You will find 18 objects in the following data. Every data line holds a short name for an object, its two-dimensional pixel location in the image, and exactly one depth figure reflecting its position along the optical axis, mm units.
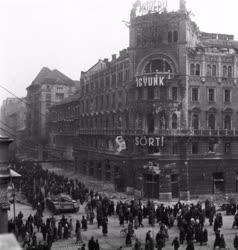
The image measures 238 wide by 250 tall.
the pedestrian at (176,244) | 25212
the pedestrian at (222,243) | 26625
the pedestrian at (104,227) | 31214
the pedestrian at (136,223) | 33250
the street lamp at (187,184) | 50094
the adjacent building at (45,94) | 102750
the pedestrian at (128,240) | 28281
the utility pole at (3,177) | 25266
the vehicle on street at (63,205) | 39469
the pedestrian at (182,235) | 28672
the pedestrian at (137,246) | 24462
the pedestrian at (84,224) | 32594
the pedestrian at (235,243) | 25906
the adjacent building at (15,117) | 121225
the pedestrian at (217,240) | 26688
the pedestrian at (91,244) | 25453
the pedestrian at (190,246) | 24469
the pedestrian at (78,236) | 29297
